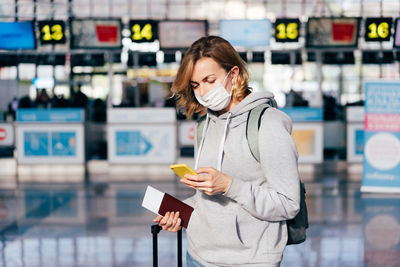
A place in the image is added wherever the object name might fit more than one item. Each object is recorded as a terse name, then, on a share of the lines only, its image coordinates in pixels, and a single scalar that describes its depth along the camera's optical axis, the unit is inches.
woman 66.8
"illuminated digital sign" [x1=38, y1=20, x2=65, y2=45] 481.4
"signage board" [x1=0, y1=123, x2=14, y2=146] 471.5
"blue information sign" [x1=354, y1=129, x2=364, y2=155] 463.2
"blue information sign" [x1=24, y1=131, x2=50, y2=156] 451.5
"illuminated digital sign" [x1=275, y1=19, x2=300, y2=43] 480.7
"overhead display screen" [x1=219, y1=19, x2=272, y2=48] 470.0
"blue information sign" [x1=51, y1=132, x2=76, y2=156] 452.1
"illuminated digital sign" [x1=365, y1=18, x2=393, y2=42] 482.6
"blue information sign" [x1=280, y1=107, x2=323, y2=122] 450.6
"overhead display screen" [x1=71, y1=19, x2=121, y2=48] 472.4
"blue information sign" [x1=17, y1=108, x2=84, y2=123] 451.5
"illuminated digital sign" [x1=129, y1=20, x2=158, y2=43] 476.7
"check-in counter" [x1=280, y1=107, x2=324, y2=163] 448.8
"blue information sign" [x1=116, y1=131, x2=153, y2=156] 448.5
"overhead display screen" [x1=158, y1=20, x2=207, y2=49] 476.7
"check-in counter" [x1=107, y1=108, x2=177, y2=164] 448.5
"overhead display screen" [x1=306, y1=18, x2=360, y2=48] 472.4
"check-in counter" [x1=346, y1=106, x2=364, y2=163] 463.5
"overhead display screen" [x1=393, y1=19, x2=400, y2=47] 479.5
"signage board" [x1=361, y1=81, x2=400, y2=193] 312.8
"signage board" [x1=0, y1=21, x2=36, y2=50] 481.4
